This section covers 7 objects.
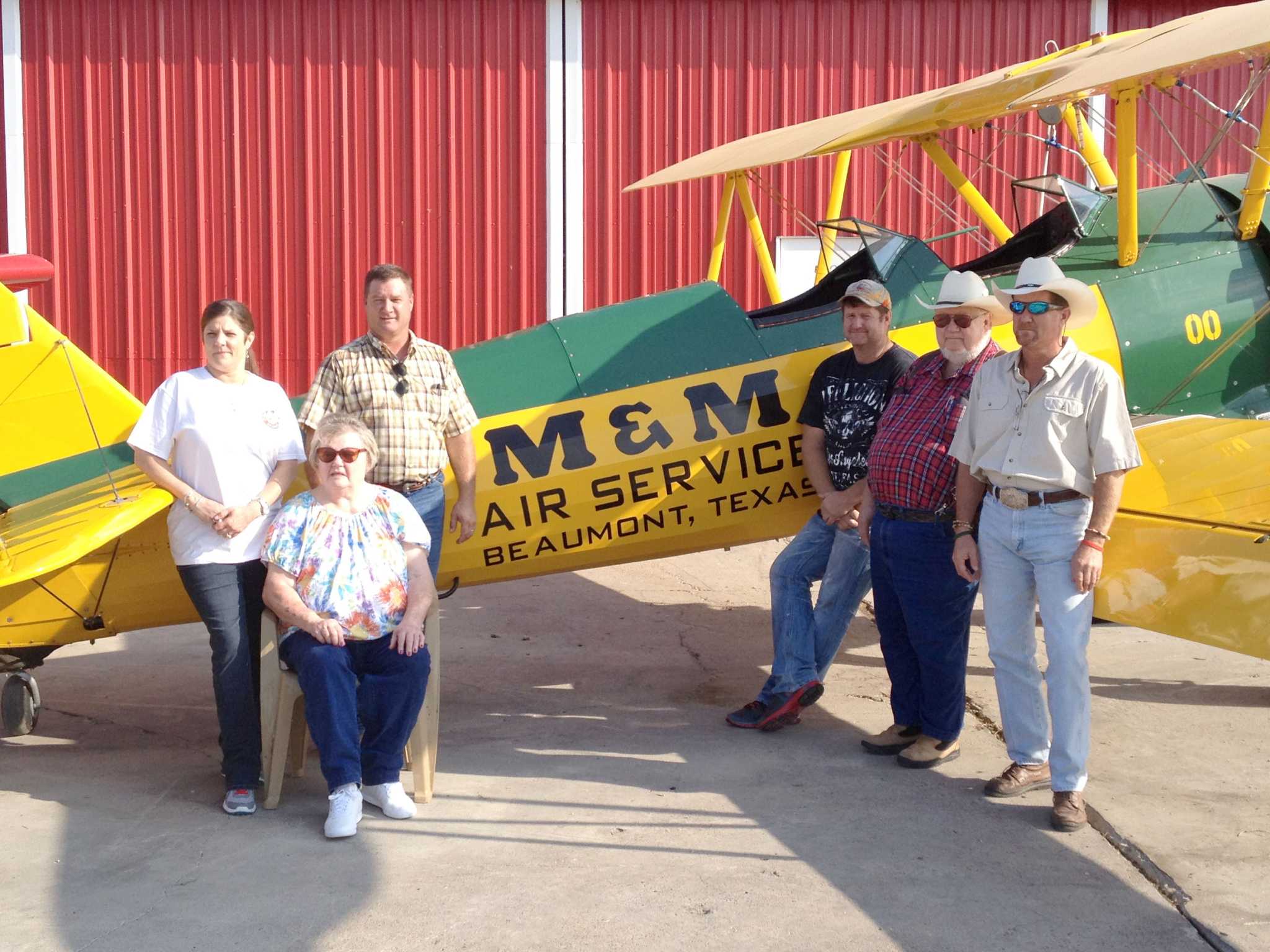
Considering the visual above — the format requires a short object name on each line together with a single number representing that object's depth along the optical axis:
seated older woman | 3.64
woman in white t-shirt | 3.78
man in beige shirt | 3.48
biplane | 4.03
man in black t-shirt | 4.34
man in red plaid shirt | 4.00
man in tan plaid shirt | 3.95
